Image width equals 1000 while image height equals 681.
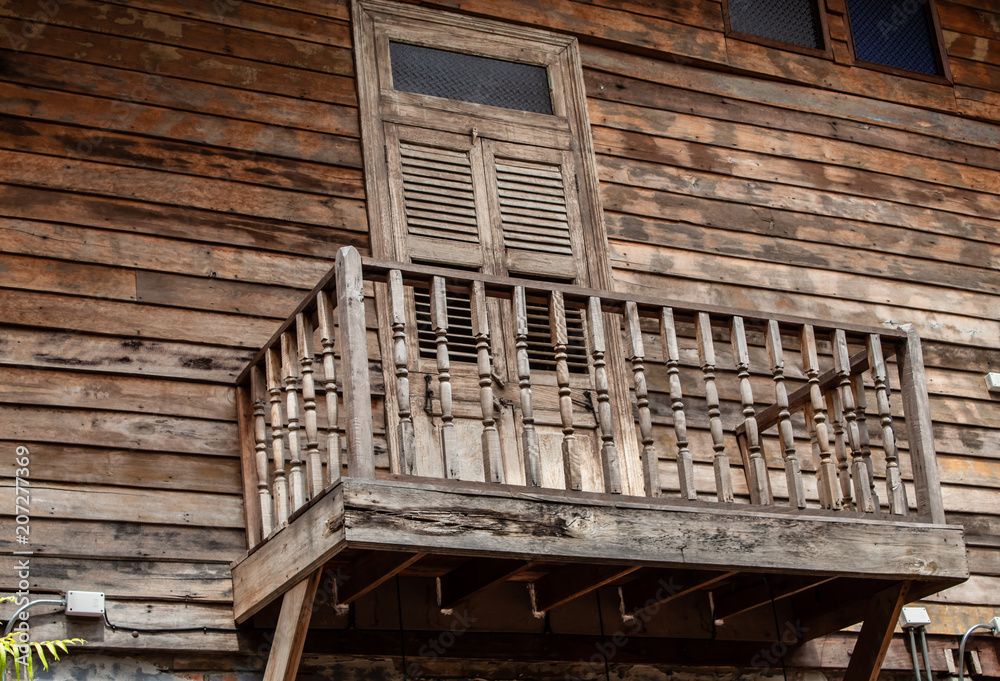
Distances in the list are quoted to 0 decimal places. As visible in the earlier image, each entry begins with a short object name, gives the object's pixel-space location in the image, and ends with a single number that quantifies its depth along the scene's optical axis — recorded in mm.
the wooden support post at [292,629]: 4898
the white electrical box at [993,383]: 7582
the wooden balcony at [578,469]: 4832
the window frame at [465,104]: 6668
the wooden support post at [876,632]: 5734
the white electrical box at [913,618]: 6613
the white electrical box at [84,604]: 5141
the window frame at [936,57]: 8336
